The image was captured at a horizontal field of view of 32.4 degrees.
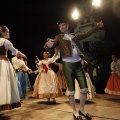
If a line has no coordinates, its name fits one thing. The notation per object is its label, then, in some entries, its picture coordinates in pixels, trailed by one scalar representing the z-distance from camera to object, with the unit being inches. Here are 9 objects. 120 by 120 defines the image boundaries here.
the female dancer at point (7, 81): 153.9
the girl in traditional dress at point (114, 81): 289.3
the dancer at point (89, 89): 235.1
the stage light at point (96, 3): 304.6
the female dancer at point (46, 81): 237.5
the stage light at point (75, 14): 349.3
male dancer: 151.6
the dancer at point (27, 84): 396.2
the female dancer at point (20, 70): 276.8
